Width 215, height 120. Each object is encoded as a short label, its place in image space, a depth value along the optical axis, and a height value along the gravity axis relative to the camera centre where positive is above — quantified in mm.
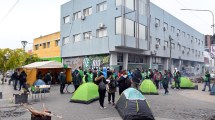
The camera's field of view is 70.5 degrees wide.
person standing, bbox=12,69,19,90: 13466 -1287
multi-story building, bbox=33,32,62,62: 25760 +3007
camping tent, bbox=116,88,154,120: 5512 -1670
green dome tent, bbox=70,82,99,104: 8247 -1754
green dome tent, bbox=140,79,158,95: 10926 -1887
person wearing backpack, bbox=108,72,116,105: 7593 -1165
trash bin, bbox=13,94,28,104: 8448 -2010
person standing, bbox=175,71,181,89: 13162 -1529
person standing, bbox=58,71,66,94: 10970 -1260
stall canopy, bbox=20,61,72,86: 14980 -473
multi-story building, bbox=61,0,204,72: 17393 +3804
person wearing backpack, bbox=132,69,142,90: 10836 -1101
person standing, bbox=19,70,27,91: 12793 -1322
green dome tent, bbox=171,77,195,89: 14060 -1957
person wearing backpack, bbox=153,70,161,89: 13475 -1315
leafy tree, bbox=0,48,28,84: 14276 +324
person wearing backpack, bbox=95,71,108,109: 7155 -1147
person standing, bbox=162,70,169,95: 11082 -1379
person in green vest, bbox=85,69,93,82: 11256 -1081
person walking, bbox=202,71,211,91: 12789 -1279
